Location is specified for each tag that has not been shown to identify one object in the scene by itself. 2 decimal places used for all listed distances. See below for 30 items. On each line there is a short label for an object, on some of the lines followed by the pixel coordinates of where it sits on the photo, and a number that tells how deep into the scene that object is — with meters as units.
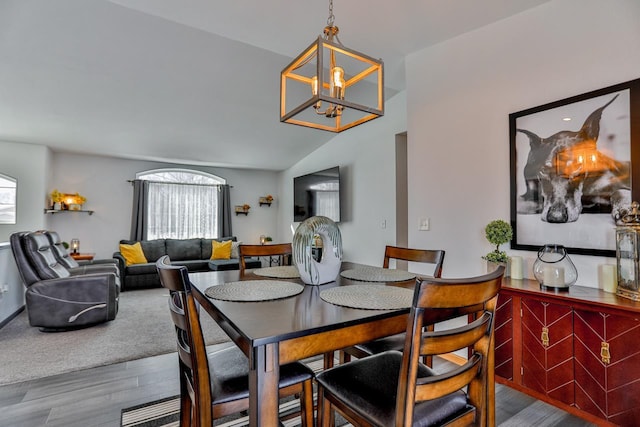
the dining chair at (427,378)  0.92
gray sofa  5.29
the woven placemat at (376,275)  1.79
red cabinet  1.56
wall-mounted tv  5.34
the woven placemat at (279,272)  1.89
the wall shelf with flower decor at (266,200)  7.45
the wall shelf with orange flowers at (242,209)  7.16
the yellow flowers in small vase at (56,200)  5.27
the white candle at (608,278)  1.80
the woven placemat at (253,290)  1.36
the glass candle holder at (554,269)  1.89
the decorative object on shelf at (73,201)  5.46
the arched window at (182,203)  6.32
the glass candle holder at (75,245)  5.43
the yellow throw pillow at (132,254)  5.56
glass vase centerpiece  1.63
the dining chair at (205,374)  1.14
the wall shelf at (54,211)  5.16
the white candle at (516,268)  2.21
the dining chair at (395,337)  1.63
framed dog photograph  1.82
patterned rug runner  1.80
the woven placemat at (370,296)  1.25
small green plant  2.23
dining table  0.94
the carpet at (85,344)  2.50
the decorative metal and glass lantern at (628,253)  1.67
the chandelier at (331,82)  1.53
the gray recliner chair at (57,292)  3.17
